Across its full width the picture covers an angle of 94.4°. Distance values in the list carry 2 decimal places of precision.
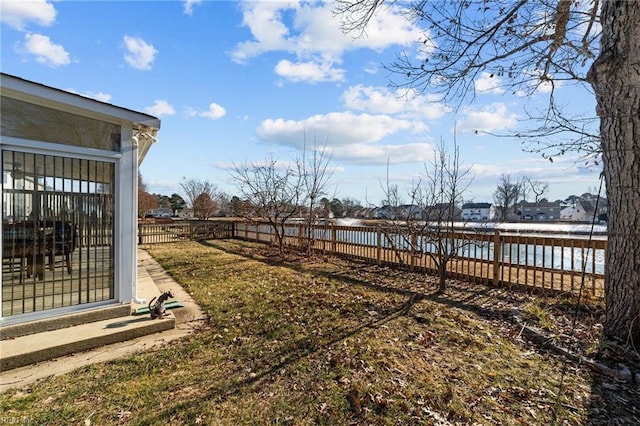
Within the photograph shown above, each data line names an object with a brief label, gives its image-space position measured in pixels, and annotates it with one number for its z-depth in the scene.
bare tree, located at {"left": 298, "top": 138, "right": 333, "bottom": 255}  11.33
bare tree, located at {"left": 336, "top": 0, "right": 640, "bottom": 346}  3.29
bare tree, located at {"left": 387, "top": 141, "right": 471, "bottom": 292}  6.42
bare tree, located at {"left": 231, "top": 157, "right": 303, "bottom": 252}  11.30
